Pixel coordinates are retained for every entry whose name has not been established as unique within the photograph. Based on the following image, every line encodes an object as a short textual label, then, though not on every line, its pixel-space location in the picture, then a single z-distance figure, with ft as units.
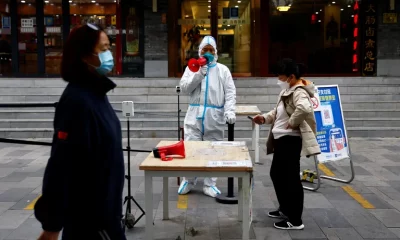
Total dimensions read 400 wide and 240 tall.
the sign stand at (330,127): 22.06
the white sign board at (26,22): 49.47
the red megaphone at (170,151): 14.34
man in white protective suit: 19.24
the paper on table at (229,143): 16.61
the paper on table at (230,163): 13.38
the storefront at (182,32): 48.62
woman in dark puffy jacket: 7.51
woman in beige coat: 16.12
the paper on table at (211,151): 15.20
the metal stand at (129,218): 15.88
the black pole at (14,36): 49.08
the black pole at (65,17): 49.42
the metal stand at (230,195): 18.93
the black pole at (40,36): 49.19
